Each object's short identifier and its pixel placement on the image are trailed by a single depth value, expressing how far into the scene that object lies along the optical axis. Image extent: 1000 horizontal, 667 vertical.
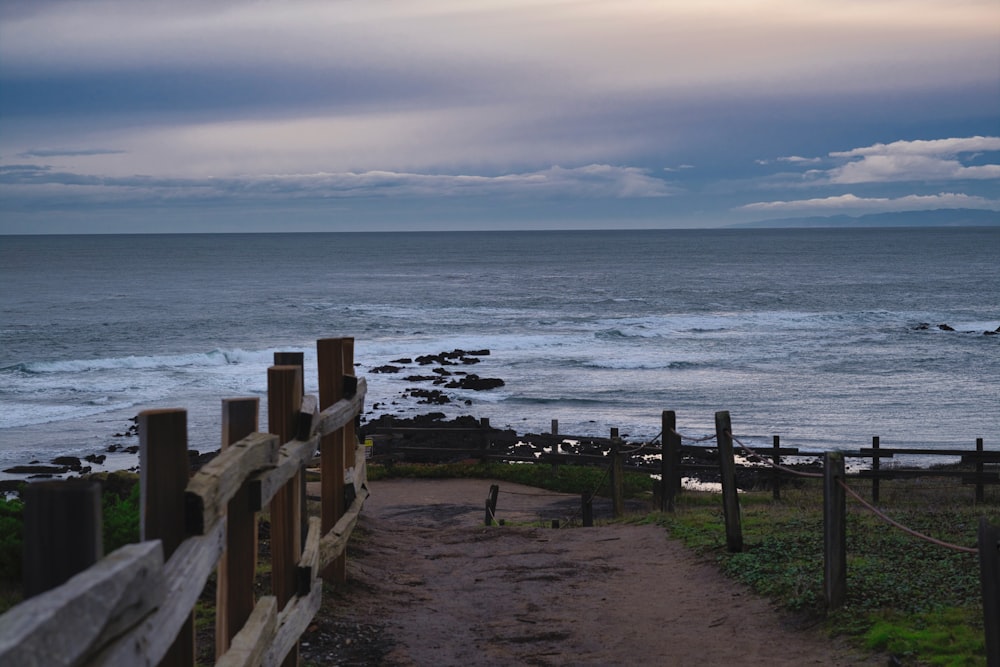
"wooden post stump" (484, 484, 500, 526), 16.72
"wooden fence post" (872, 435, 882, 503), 19.27
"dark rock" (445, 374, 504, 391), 45.66
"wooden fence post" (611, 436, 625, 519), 16.55
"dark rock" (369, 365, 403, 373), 51.05
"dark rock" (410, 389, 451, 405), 42.91
